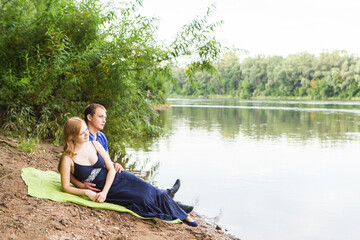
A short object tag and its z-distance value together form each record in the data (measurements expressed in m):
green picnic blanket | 4.04
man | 4.47
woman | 4.02
